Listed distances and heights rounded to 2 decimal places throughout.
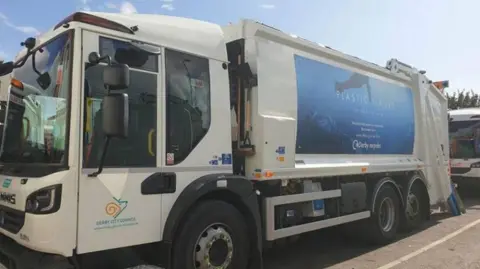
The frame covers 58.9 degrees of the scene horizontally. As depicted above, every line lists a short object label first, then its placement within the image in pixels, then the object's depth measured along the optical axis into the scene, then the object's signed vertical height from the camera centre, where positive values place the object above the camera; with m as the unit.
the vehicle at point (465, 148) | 13.90 +0.60
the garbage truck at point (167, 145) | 3.53 +0.27
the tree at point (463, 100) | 35.16 +5.48
